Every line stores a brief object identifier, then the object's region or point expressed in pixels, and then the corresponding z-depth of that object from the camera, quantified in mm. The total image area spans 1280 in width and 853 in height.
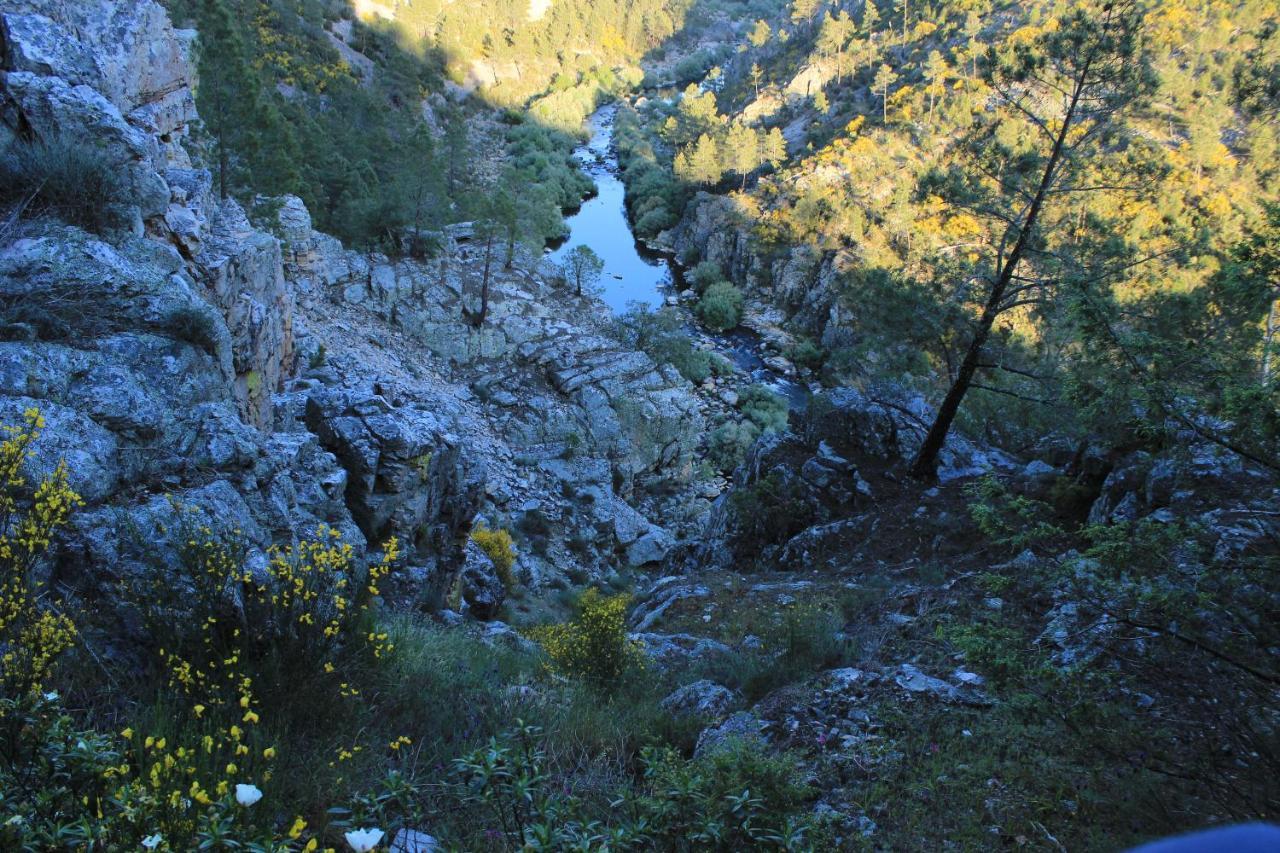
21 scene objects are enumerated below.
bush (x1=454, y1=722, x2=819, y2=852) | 2996
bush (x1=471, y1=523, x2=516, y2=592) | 16344
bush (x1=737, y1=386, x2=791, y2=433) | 31125
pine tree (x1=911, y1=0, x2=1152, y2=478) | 9648
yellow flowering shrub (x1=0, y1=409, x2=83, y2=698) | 3209
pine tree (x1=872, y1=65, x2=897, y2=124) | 50331
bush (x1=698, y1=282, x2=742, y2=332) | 42125
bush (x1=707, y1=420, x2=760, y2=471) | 29016
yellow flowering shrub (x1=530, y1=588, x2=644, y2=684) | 7363
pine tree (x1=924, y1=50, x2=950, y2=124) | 47000
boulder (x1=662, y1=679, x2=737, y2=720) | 6543
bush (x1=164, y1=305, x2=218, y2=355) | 7684
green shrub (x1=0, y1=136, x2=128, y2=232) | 7539
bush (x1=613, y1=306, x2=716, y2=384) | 32594
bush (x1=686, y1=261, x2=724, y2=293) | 46188
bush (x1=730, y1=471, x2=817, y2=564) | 14539
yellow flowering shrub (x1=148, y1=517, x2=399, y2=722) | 4035
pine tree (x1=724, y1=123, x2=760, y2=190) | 51125
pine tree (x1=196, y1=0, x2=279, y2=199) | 21438
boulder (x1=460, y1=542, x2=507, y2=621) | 13695
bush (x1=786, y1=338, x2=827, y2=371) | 37562
